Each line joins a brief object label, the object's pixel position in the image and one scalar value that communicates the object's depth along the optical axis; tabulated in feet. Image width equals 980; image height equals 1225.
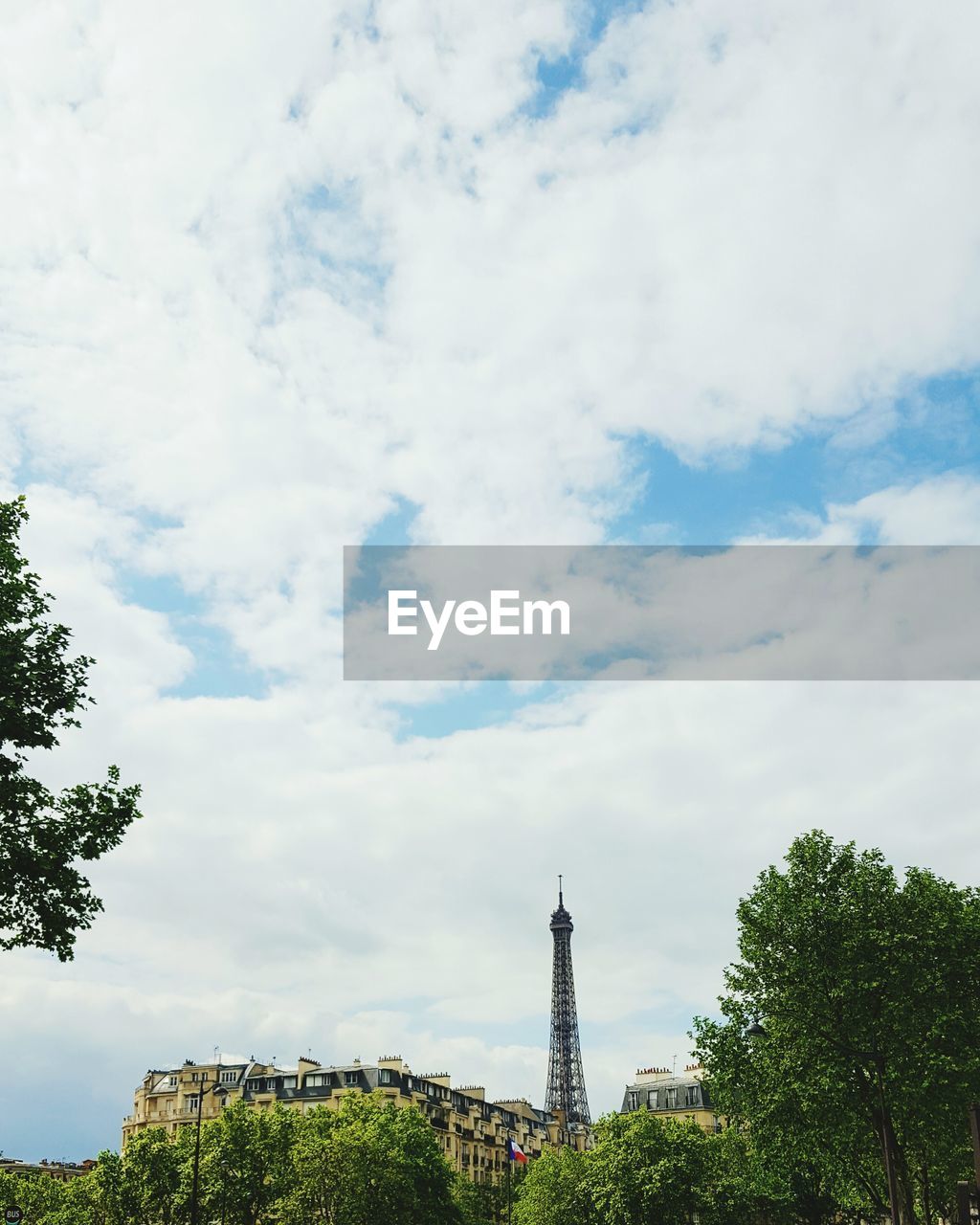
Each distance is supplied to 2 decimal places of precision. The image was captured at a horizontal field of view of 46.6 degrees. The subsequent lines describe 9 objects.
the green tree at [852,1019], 118.01
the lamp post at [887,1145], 111.96
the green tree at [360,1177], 179.93
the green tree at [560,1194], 230.07
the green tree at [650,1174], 204.44
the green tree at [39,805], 65.57
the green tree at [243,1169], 191.11
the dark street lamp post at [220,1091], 311.95
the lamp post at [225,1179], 191.01
